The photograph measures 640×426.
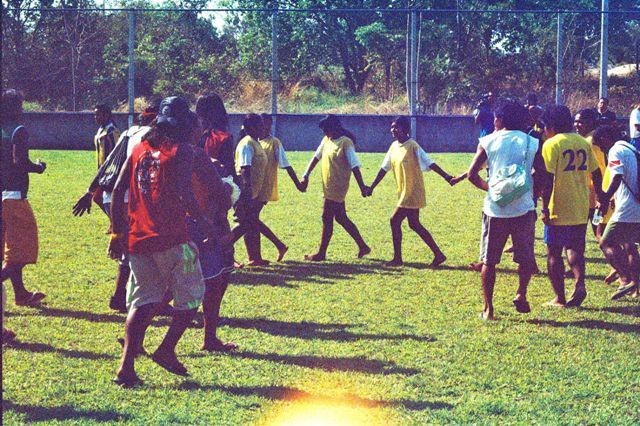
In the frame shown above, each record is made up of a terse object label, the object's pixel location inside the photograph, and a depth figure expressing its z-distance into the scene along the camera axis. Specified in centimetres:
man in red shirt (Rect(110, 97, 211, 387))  576
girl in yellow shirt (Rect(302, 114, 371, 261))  1104
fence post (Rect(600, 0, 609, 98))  2289
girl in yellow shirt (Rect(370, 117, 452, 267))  1072
